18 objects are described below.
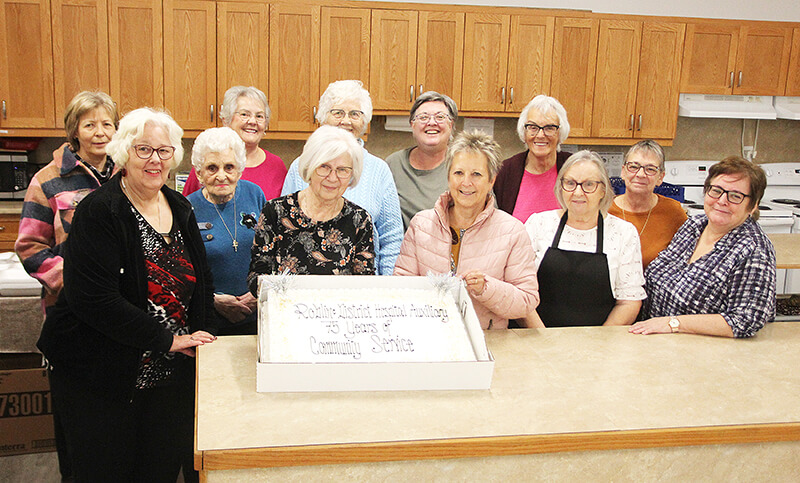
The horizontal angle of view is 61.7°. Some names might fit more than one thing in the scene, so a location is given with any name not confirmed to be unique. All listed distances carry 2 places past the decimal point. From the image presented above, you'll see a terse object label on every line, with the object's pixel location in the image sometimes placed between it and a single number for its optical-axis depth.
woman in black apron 2.21
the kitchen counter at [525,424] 1.37
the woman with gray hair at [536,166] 2.84
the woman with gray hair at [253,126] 2.97
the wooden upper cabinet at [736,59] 4.83
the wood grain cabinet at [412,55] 4.42
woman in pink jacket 2.01
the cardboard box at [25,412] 2.88
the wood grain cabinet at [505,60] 4.54
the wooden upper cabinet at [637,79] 4.73
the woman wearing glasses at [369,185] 2.39
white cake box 1.53
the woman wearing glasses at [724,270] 2.02
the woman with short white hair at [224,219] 2.30
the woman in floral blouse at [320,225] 1.99
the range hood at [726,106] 4.87
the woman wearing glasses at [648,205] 2.50
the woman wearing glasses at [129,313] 1.71
